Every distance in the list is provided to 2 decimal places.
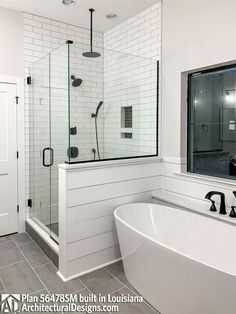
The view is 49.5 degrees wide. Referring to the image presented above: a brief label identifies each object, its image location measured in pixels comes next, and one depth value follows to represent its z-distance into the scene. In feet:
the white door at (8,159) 10.85
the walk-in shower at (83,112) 9.27
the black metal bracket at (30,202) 11.66
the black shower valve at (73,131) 8.63
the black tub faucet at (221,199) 7.79
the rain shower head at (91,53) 10.82
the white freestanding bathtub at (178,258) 5.17
